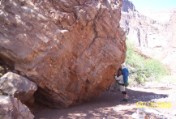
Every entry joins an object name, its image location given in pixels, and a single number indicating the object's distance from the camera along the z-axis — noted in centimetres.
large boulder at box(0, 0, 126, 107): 439
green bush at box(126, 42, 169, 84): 958
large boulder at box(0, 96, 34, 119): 320
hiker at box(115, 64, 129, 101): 534
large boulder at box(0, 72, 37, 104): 391
